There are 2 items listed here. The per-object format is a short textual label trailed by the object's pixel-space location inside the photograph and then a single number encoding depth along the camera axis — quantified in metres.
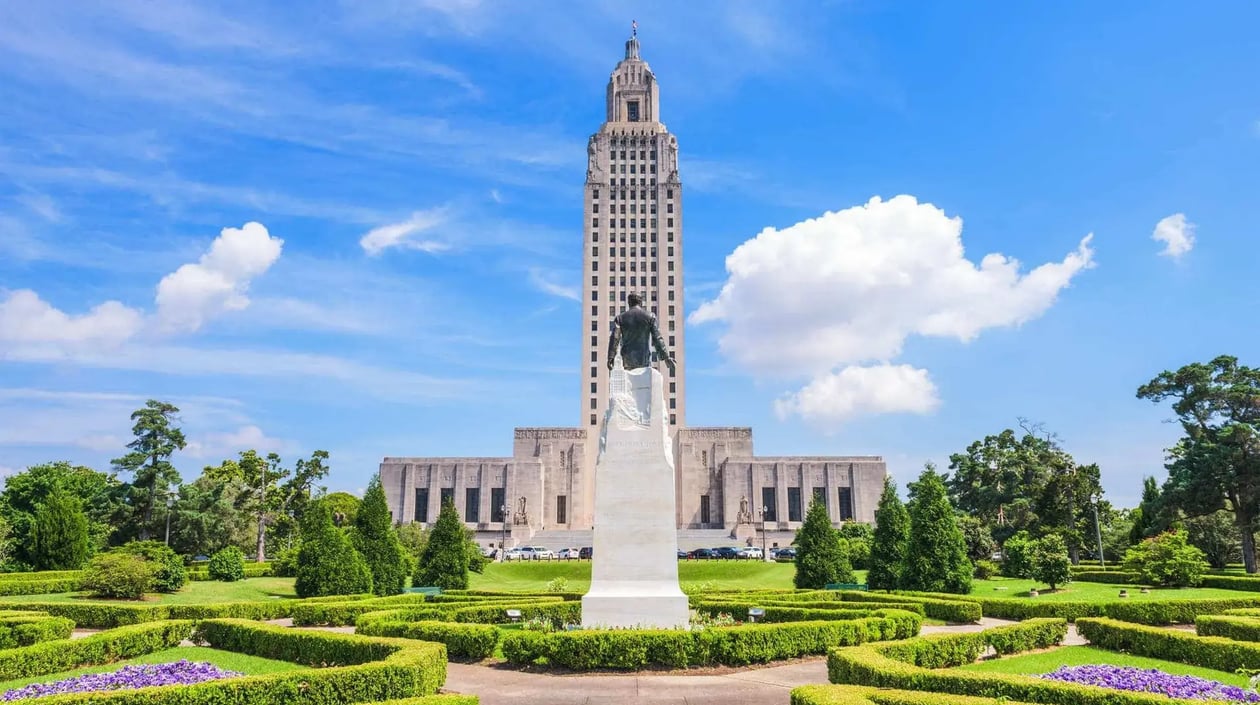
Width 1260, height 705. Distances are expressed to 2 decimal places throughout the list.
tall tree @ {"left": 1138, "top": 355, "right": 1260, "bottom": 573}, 41.16
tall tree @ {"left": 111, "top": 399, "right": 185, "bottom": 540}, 52.12
